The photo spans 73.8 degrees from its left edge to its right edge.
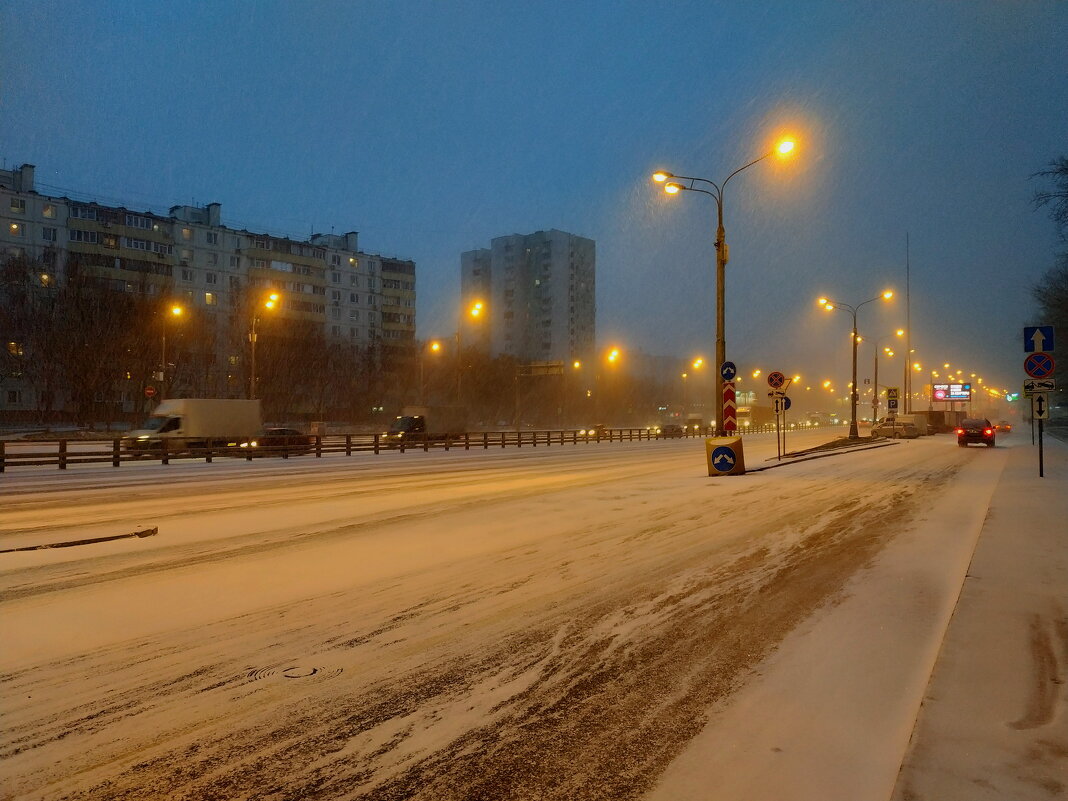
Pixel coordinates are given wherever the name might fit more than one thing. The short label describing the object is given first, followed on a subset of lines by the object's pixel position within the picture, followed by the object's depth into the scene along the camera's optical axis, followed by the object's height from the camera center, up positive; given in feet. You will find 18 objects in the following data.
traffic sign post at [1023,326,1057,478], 54.39 +4.82
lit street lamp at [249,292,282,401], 118.52 +19.59
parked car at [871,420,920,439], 171.20 -3.80
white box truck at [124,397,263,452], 103.65 -1.09
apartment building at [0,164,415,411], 212.64 +53.71
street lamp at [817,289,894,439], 126.04 +10.02
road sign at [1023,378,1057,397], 59.21 +2.35
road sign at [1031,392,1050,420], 59.21 +0.67
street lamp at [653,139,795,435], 64.39 +12.86
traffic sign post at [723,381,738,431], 64.18 +0.52
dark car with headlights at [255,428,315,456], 102.12 -4.23
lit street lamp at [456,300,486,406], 132.36 +19.89
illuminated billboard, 258.37 +8.20
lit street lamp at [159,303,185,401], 173.47 +8.32
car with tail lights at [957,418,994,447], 127.34 -3.39
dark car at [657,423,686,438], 204.13 -4.64
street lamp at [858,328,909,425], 184.91 +7.04
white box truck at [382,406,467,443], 133.80 -1.73
